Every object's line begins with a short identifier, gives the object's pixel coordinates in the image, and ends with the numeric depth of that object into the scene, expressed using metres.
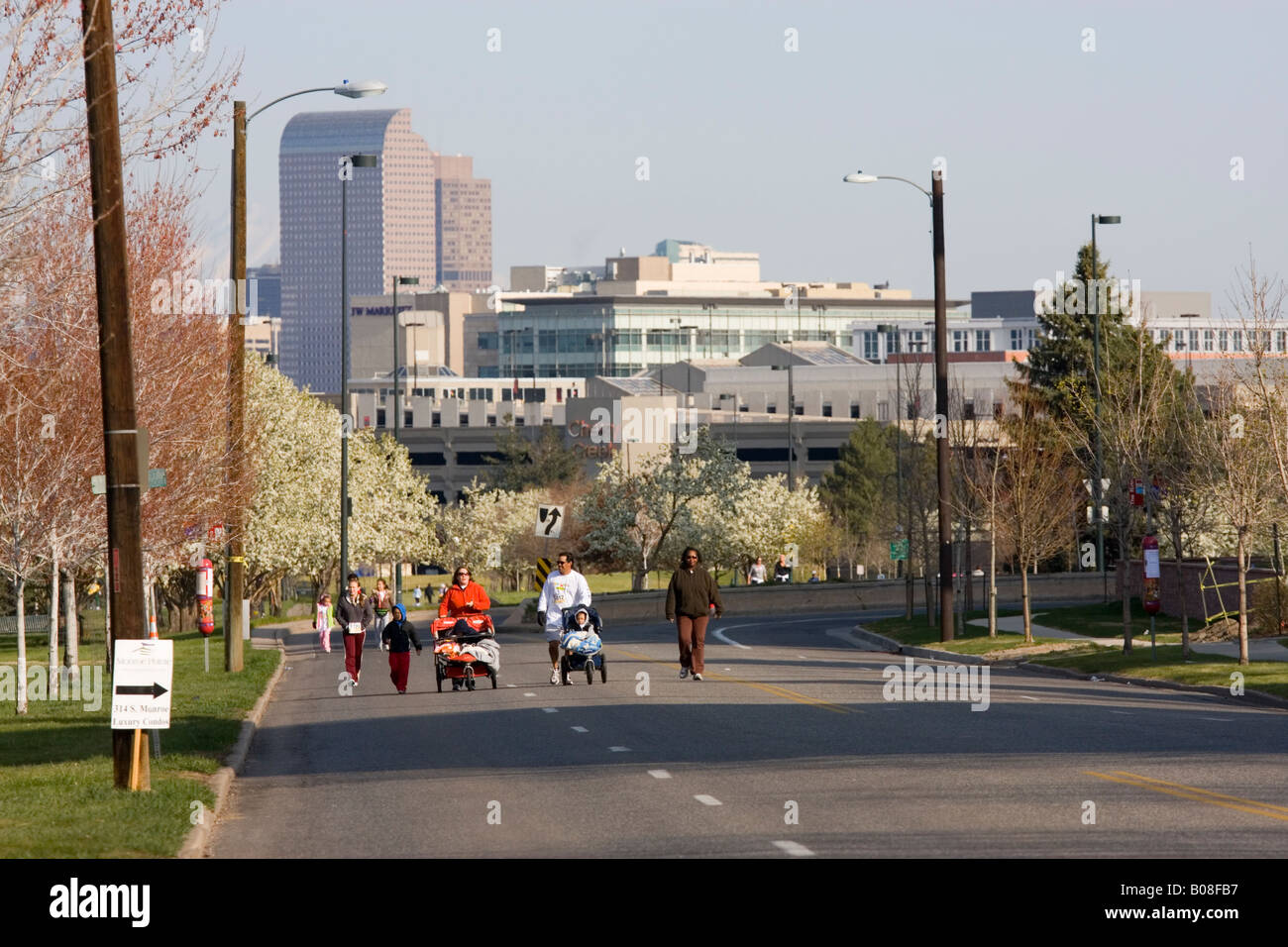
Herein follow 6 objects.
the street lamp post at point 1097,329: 50.22
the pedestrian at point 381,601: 39.42
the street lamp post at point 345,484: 48.72
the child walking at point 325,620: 43.56
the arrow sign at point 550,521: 42.81
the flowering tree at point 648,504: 62.22
